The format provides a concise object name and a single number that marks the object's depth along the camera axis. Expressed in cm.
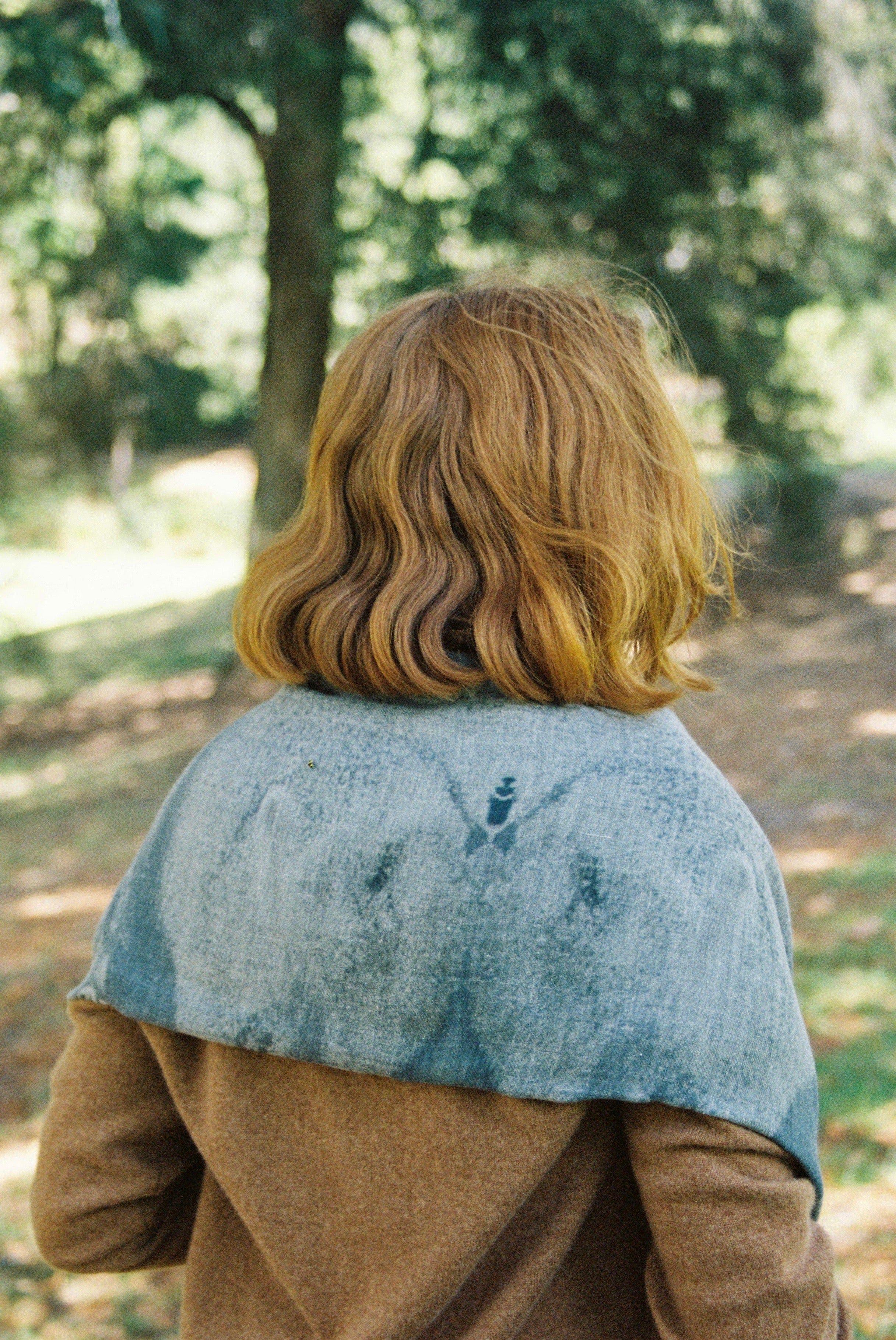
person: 105
